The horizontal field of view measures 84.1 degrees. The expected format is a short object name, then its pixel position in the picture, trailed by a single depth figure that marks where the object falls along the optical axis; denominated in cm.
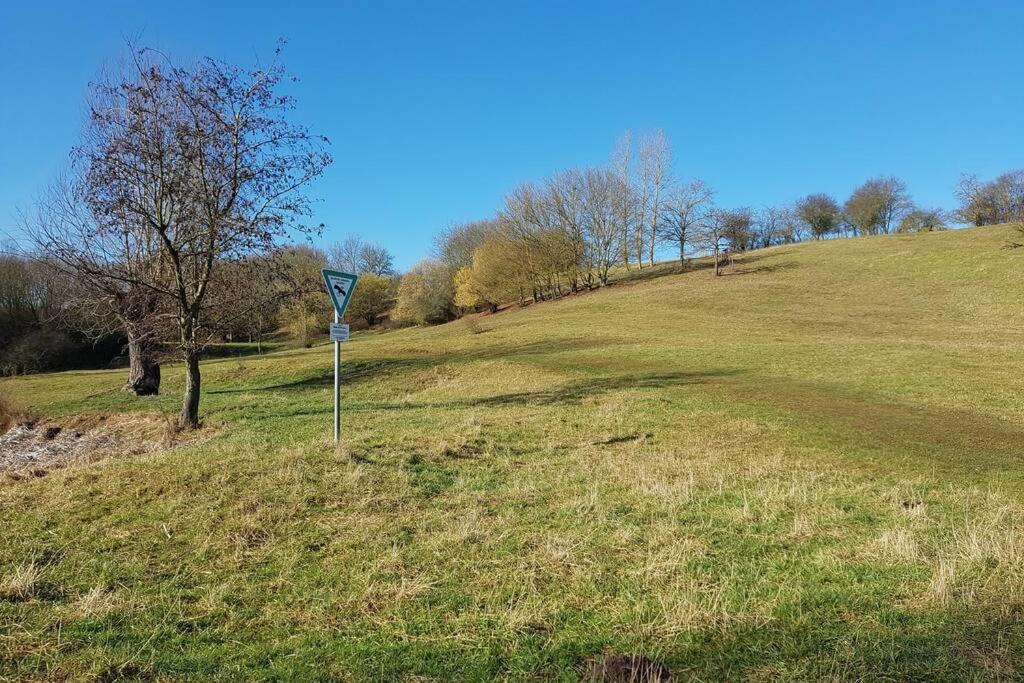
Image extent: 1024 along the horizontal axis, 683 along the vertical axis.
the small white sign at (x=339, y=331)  1030
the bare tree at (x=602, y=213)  6094
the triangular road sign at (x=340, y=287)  1063
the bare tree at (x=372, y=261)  9700
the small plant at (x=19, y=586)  452
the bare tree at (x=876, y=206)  8488
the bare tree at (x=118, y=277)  1294
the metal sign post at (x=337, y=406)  1044
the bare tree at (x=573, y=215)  6059
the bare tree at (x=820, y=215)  8975
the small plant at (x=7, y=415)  1661
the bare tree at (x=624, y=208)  6144
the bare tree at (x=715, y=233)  5894
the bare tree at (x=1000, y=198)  6281
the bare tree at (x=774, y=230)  9150
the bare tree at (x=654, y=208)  6390
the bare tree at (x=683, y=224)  6022
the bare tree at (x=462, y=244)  8094
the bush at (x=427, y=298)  7256
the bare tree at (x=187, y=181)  1245
